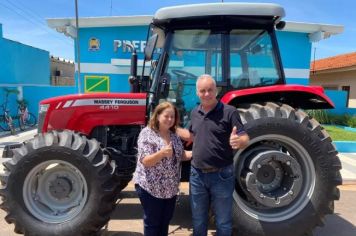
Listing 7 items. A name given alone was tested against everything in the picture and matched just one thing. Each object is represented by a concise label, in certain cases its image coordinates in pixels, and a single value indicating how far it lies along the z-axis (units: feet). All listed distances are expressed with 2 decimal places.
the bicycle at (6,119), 38.32
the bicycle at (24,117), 41.73
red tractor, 11.71
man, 9.39
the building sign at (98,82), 40.45
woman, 9.29
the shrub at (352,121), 43.61
